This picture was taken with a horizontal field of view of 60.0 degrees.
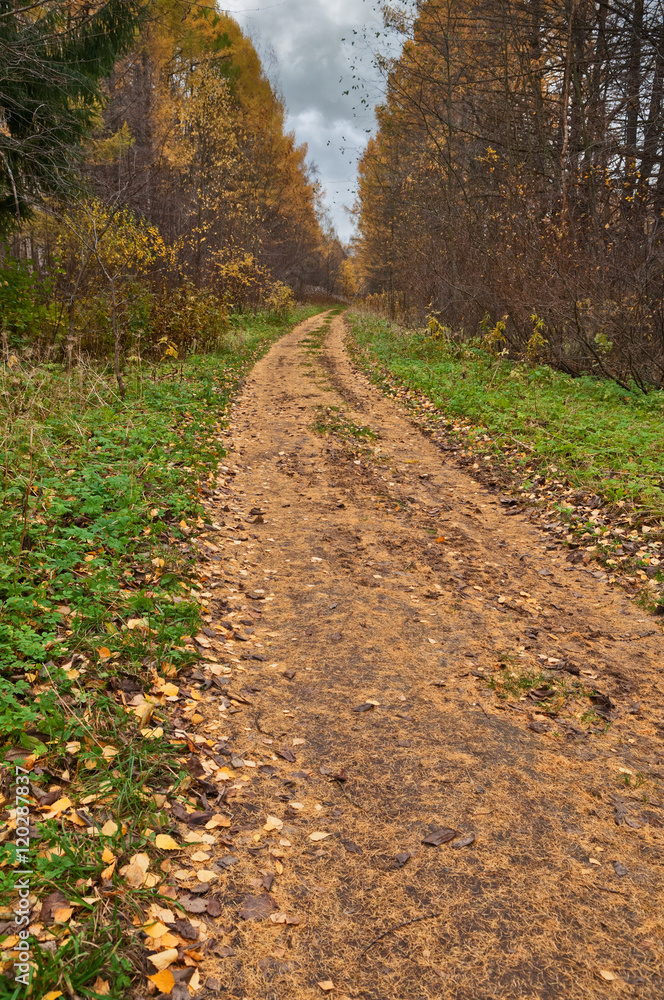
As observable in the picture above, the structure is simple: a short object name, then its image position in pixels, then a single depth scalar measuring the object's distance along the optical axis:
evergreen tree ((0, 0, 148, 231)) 6.89
